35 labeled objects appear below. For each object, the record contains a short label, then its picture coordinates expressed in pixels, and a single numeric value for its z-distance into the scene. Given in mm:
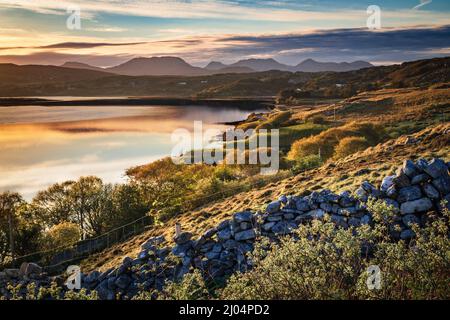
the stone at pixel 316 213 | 14280
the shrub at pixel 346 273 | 7719
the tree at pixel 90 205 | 32156
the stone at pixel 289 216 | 14875
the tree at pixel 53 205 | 32625
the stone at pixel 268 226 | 14703
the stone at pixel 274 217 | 14938
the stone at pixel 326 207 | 14602
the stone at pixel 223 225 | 15562
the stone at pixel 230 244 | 14559
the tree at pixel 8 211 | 26800
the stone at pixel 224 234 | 15008
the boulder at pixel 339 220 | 13969
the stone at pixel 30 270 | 17156
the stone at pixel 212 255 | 14375
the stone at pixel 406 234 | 13022
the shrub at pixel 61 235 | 26733
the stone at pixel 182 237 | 15555
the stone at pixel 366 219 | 13740
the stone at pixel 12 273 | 17500
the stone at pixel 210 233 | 15328
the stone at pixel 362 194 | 14453
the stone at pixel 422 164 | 14270
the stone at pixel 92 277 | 15041
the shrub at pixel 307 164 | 31634
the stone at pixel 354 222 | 13888
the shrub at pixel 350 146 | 39594
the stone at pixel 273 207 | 15148
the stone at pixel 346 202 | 14531
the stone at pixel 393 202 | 13808
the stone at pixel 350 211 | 14227
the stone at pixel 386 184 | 14586
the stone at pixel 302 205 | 15055
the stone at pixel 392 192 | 14227
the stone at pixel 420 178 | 14094
